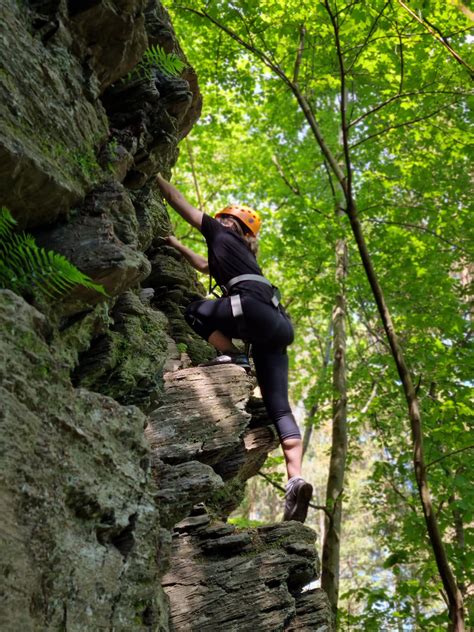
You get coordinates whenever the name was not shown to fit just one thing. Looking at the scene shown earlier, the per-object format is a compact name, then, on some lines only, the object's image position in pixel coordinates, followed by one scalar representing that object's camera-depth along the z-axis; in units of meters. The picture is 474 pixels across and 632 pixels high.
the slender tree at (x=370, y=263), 7.04
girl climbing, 6.09
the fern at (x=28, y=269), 3.24
